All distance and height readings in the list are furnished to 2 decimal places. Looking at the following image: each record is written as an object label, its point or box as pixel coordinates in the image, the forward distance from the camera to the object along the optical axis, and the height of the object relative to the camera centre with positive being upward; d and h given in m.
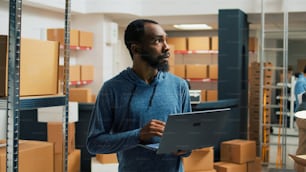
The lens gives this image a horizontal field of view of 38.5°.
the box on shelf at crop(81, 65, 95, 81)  6.88 +0.10
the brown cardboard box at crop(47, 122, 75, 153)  4.61 -0.57
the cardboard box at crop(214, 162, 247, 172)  5.41 -1.08
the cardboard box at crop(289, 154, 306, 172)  2.37 -0.43
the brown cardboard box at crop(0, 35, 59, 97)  1.98 +0.06
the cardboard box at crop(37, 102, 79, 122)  4.68 -0.39
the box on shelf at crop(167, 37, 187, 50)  9.59 +0.80
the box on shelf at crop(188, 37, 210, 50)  9.40 +0.79
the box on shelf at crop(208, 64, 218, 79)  9.00 +0.16
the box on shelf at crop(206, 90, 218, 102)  8.48 -0.31
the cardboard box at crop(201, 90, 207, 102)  8.53 -0.30
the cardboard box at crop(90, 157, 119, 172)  4.73 -0.96
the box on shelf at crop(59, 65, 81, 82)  6.57 +0.08
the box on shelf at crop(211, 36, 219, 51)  9.39 +0.79
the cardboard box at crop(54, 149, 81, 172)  4.78 -0.91
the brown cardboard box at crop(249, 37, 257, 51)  10.19 +0.85
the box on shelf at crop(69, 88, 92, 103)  6.42 -0.24
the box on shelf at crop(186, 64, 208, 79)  9.05 +0.18
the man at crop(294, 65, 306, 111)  6.78 -0.11
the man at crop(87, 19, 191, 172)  1.80 -0.11
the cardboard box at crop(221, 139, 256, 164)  5.61 -0.92
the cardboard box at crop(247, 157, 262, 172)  5.86 -1.16
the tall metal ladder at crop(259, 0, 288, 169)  6.29 -0.23
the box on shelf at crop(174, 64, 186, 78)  9.09 +0.20
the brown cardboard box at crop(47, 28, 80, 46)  6.33 +0.64
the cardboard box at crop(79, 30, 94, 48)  6.77 +0.63
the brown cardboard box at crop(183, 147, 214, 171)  4.95 -0.92
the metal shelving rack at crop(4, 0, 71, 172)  1.80 -0.06
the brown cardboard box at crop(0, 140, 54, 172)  2.13 -0.40
